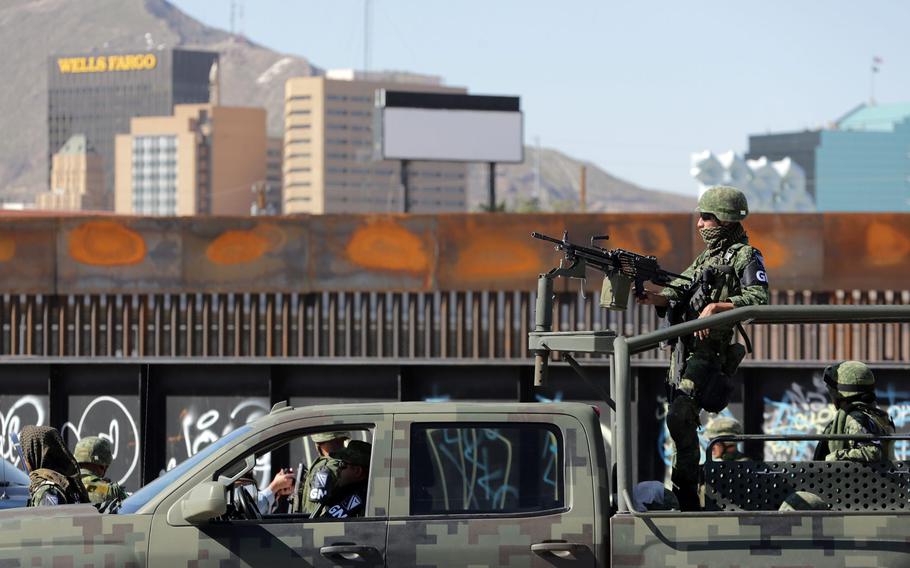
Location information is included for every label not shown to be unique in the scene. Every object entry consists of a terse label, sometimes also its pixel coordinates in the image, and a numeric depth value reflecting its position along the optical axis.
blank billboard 73.75
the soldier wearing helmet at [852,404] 15.47
